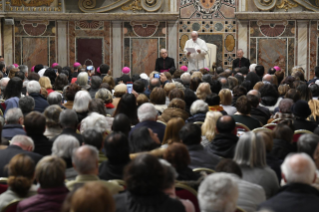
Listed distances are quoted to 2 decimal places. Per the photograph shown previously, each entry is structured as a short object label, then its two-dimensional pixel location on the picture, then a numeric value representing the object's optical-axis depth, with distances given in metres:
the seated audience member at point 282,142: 9.52
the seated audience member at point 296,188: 6.64
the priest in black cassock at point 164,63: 26.53
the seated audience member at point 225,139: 9.66
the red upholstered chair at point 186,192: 7.32
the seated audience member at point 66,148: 8.44
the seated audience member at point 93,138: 9.07
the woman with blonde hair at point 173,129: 9.60
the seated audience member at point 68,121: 10.27
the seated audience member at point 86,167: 7.32
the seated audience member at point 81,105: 12.51
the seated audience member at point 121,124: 10.17
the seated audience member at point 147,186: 5.89
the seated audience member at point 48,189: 6.59
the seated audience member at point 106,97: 13.65
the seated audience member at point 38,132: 9.77
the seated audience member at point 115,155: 7.86
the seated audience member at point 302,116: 11.81
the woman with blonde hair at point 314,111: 13.31
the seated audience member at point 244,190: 7.27
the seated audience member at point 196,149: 8.91
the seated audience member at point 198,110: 12.11
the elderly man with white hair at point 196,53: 25.73
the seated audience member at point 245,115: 12.07
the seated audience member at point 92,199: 5.00
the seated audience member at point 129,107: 12.31
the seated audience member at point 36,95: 14.01
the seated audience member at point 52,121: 10.99
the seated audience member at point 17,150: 8.61
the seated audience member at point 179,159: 7.65
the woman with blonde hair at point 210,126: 10.54
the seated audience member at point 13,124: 10.80
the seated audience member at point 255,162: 8.11
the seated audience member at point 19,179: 7.10
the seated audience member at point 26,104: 12.51
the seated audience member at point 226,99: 13.71
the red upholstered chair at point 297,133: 10.90
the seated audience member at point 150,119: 10.93
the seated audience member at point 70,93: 13.80
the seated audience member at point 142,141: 9.18
